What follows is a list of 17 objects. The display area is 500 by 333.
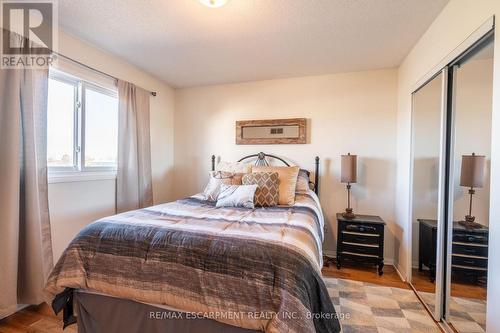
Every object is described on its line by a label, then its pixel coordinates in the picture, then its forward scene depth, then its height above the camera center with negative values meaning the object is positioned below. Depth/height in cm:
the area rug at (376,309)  174 -122
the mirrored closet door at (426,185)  192 -19
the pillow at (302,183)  279 -25
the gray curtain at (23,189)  177 -23
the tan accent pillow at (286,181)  244 -20
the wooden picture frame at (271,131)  328 +45
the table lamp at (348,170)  283 -8
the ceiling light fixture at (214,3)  170 +117
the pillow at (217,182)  260 -23
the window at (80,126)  221 +37
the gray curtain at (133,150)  279 +13
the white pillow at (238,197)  228 -34
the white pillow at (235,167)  298 -6
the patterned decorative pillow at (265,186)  239 -25
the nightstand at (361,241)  267 -89
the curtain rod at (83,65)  216 +97
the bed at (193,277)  117 -64
